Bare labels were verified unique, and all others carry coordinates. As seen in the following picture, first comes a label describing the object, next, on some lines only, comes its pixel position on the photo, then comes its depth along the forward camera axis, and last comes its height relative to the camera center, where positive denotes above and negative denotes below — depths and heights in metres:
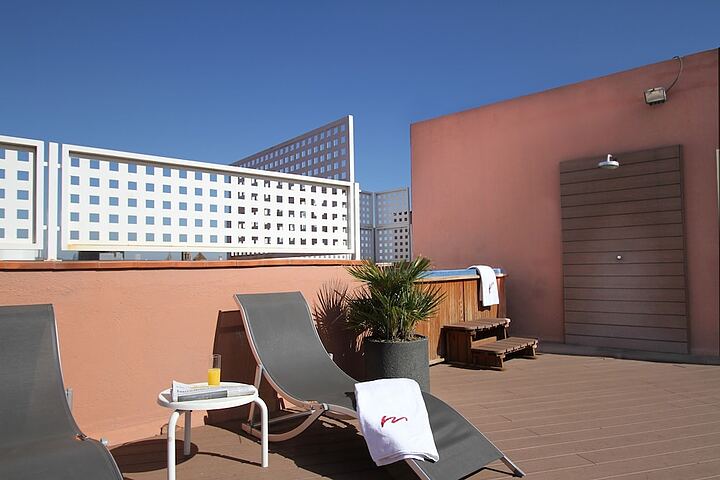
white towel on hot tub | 6.68 -0.37
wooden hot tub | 5.90 -0.60
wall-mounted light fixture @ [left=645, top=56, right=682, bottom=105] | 6.36 +2.10
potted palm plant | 4.16 -0.51
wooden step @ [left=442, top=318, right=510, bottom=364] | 5.91 -0.95
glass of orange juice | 2.95 -0.69
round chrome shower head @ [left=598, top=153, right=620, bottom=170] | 6.46 +1.22
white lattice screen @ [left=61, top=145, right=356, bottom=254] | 3.57 +0.46
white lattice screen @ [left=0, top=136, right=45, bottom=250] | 3.21 +0.45
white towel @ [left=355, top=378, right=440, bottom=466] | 2.53 -0.87
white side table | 2.48 -0.77
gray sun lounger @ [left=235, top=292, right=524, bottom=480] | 2.63 -0.85
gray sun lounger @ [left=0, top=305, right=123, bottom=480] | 1.95 -0.73
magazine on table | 2.65 -0.73
